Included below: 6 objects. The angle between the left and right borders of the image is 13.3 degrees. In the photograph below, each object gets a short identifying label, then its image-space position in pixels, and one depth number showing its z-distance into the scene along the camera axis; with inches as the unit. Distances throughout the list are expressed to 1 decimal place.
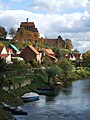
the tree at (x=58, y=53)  5173.2
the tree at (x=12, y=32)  5684.1
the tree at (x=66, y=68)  3769.7
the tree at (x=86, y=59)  5592.0
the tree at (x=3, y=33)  5260.8
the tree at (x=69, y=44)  7173.7
